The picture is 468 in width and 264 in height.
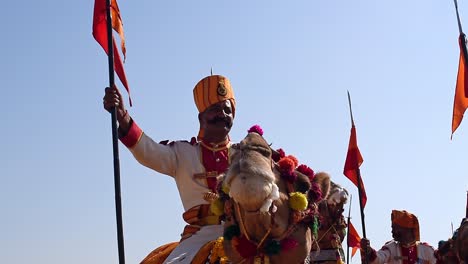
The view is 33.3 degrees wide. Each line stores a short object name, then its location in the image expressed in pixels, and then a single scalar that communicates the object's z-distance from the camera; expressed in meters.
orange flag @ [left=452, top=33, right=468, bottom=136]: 10.53
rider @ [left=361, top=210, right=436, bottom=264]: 14.31
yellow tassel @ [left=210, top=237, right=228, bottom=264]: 5.66
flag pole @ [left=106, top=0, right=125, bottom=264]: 6.25
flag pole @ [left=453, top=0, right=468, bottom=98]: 10.21
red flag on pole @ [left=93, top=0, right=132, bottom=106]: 7.35
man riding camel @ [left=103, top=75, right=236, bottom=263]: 6.44
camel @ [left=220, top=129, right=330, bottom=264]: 4.62
